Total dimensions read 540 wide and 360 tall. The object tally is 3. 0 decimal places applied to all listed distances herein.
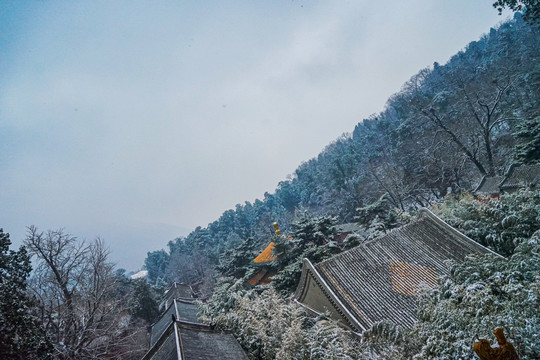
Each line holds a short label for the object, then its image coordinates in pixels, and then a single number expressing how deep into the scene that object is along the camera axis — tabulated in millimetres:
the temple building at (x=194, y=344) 9772
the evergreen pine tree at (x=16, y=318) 9352
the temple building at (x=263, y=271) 28734
